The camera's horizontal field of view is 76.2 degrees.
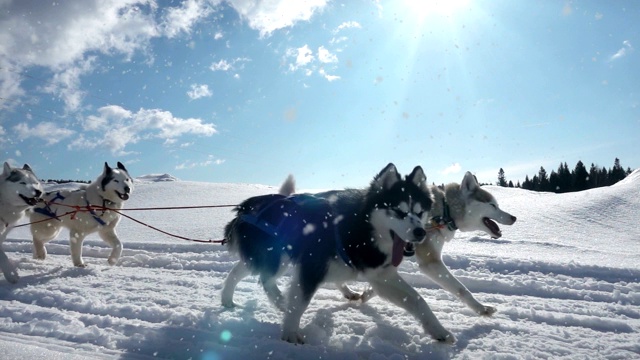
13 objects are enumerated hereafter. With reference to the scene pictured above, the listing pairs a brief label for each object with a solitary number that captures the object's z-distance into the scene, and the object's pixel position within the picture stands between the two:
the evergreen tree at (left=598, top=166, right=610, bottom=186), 45.28
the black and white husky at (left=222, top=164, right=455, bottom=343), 3.02
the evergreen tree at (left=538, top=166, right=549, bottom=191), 44.97
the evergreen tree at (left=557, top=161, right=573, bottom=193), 42.16
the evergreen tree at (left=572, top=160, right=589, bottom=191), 41.66
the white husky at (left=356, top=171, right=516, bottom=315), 3.85
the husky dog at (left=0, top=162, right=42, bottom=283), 4.95
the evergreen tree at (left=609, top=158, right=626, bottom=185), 44.03
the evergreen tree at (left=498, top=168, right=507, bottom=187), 45.18
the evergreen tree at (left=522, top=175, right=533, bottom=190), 48.42
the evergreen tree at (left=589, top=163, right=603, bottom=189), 42.66
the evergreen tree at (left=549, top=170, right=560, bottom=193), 42.94
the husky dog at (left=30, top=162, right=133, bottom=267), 5.84
